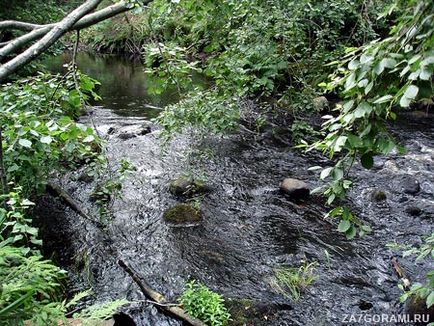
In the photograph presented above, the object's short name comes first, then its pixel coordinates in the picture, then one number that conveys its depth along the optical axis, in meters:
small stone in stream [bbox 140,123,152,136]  9.23
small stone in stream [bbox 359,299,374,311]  4.00
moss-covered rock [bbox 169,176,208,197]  6.52
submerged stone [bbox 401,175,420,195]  6.30
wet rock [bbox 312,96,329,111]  9.51
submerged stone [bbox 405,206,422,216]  5.72
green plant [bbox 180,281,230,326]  3.74
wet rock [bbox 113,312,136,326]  3.59
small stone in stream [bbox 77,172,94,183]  6.80
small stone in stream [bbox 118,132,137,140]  8.94
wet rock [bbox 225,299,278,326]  3.88
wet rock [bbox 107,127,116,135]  9.32
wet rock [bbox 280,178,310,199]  6.31
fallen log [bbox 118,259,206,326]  3.75
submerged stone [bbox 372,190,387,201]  6.16
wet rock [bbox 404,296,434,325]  3.74
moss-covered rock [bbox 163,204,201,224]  5.74
